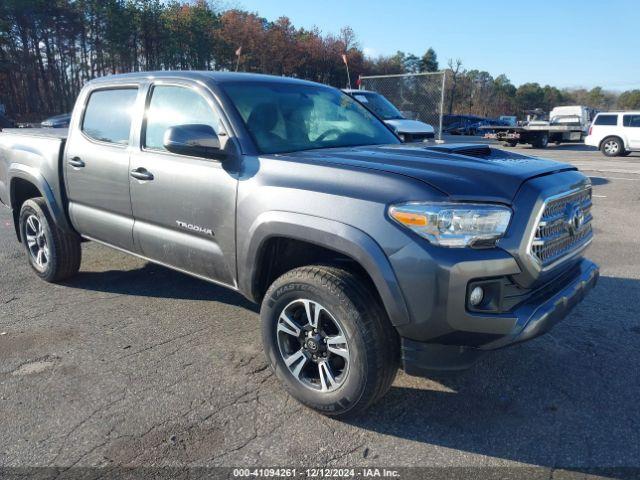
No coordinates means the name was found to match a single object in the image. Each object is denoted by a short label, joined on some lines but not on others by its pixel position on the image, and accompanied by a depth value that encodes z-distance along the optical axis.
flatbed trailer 22.16
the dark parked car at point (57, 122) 19.22
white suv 19.52
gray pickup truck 2.39
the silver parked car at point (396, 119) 9.86
